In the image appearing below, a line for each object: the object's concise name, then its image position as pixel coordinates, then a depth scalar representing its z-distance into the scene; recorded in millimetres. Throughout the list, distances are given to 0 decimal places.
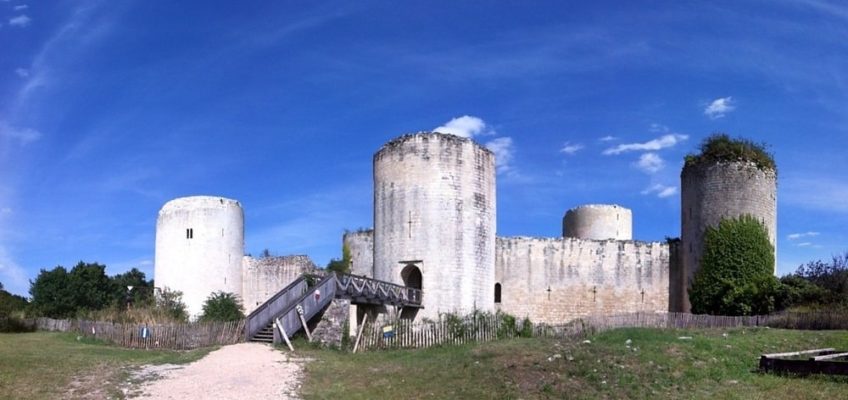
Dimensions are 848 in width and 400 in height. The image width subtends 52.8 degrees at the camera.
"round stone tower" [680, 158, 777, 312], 34156
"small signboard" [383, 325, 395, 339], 24544
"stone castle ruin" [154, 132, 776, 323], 31266
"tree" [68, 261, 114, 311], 48031
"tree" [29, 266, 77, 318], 46750
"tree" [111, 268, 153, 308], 38769
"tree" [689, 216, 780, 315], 32844
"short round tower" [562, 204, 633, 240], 43219
